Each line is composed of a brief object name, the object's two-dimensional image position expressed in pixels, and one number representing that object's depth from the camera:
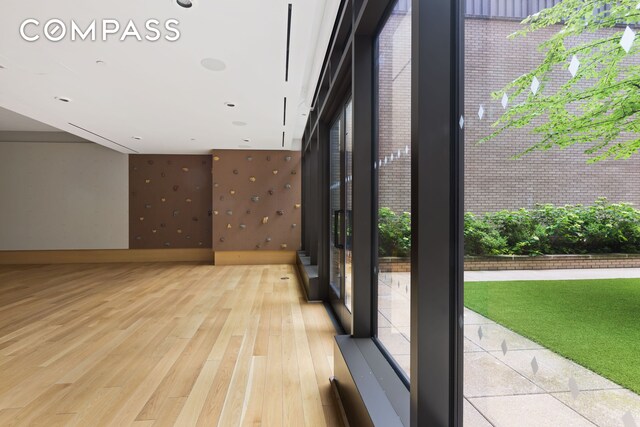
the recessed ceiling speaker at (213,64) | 3.72
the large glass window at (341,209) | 3.68
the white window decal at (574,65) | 0.74
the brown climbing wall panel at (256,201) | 9.11
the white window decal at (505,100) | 1.01
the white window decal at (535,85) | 0.88
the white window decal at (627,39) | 0.61
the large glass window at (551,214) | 0.65
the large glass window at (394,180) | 1.95
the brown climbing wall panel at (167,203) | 9.70
